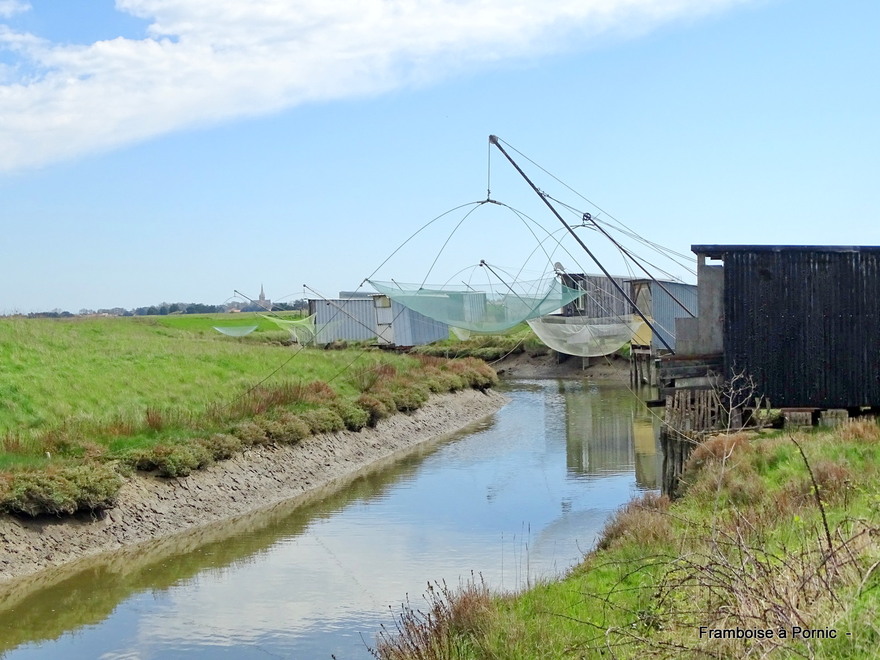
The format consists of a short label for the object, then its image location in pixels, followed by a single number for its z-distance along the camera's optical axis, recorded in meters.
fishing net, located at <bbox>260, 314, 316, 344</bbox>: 43.78
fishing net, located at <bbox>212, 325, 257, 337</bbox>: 50.78
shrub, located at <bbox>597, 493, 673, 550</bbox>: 9.33
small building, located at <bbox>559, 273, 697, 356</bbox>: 29.38
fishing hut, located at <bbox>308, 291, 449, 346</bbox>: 46.09
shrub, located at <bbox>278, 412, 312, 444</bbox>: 17.92
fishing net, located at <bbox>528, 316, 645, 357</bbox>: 31.50
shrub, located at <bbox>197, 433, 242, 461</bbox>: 15.67
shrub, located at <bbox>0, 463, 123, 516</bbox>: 11.66
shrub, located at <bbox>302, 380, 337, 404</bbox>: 20.86
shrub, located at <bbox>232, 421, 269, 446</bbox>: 16.78
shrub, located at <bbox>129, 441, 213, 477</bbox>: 14.27
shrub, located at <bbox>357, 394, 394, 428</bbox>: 21.91
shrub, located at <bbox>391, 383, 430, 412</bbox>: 24.19
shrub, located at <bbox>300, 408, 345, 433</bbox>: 19.11
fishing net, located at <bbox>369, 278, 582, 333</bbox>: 25.47
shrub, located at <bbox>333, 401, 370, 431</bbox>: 20.66
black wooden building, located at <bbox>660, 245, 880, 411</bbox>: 15.23
